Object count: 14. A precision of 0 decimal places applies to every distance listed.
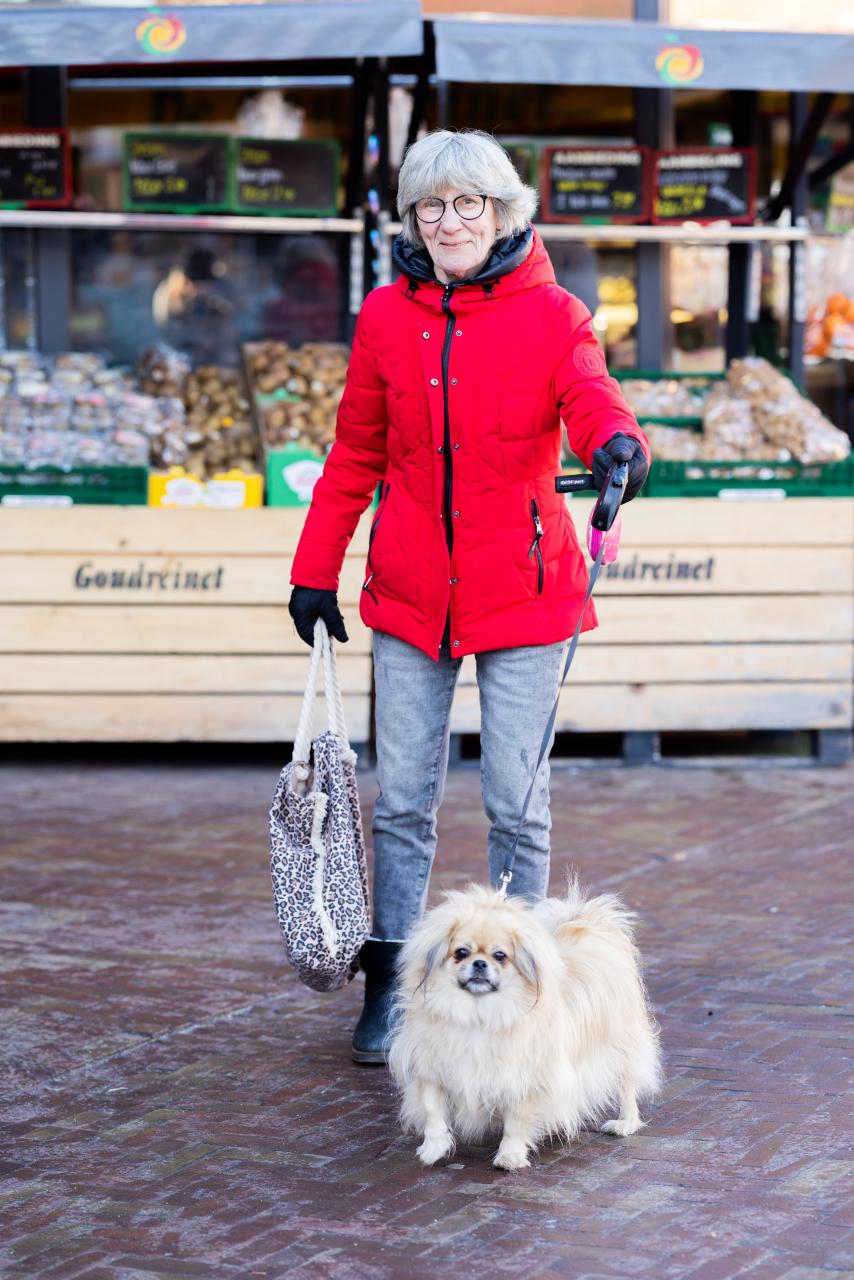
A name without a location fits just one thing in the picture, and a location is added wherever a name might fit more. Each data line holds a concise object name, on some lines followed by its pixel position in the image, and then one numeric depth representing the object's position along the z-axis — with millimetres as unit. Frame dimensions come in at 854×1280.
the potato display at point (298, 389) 16297
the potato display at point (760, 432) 16109
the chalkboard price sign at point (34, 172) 17203
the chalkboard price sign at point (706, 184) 17594
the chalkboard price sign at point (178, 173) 17484
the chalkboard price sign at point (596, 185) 17609
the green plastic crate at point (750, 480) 15914
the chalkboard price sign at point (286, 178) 17734
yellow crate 15633
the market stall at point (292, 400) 15633
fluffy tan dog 6980
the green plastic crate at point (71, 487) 15680
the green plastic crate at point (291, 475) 15719
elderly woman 7836
